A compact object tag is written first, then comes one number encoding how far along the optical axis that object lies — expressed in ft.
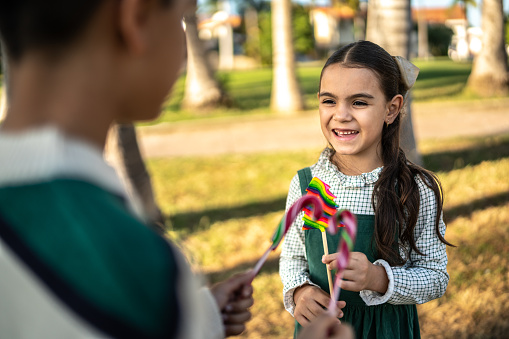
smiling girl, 7.02
